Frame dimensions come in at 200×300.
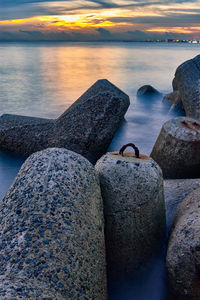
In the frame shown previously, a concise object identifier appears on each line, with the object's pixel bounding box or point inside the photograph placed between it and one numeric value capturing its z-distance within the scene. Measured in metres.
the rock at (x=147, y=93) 11.27
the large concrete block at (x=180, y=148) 3.49
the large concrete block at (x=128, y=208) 2.28
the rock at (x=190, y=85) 5.84
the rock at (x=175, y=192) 2.89
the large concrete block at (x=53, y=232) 1.54
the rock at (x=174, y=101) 8.73
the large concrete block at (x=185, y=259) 1.94
